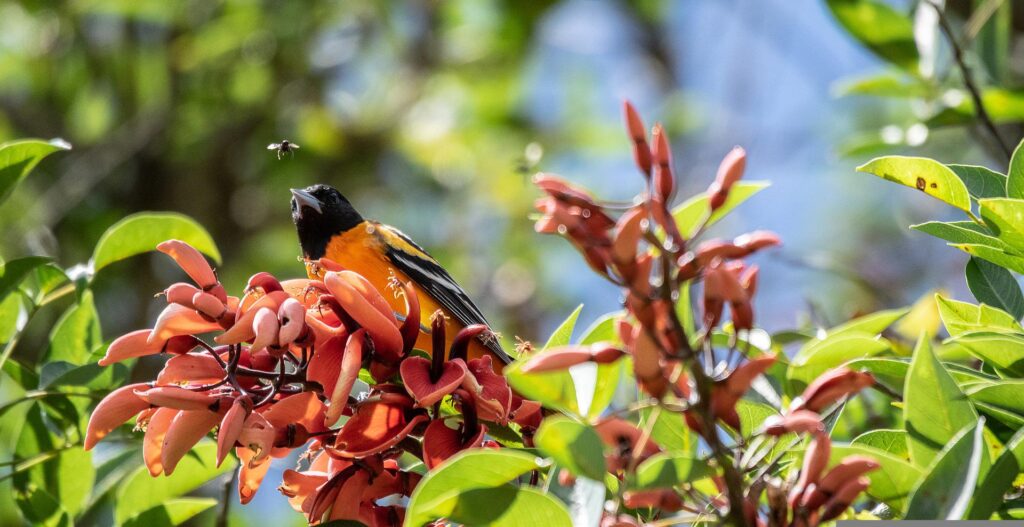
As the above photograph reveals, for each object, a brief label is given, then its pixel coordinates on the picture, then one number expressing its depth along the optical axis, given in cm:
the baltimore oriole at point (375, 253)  800
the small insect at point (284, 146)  611
